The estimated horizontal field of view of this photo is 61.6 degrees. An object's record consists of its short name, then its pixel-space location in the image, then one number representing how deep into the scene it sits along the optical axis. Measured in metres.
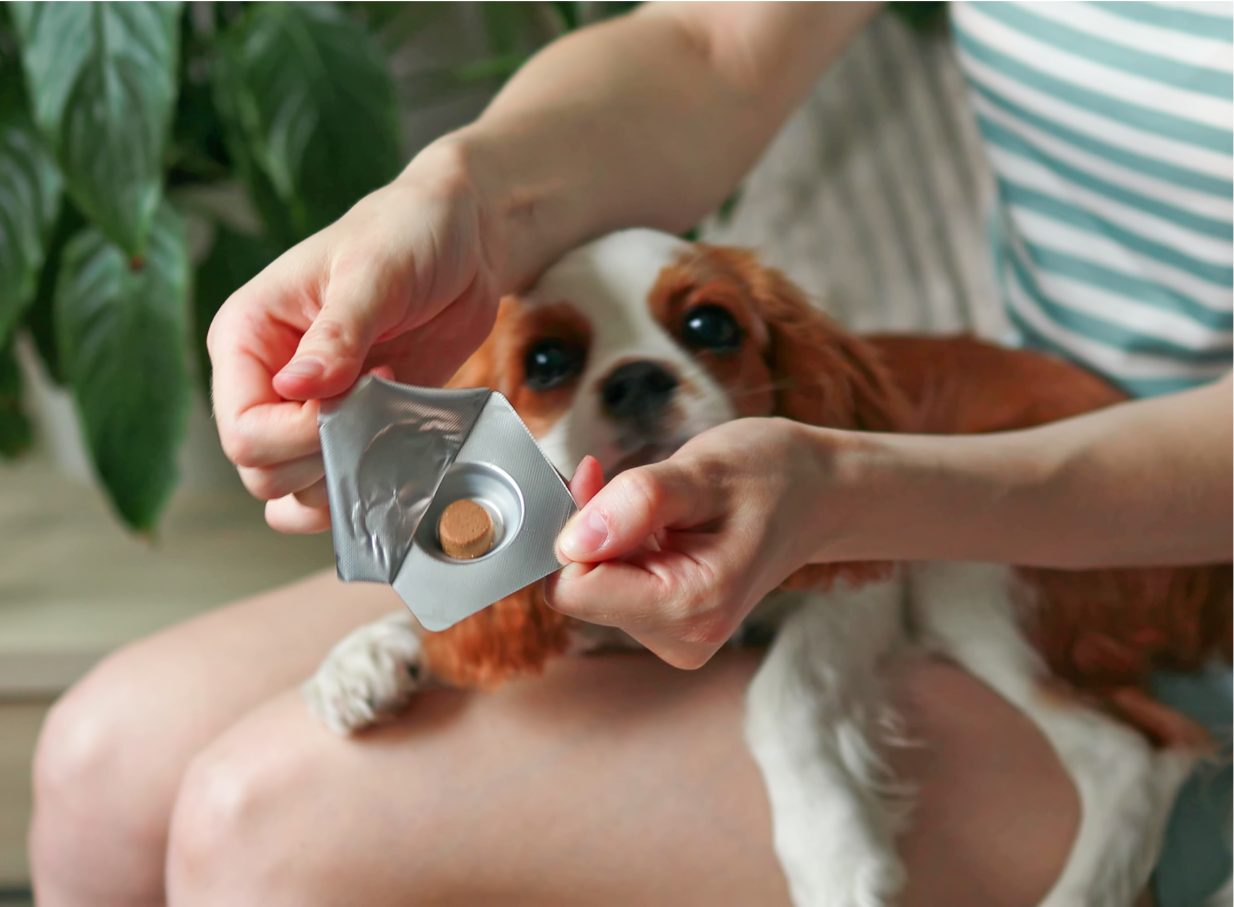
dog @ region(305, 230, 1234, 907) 0.72
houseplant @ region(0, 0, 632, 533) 1.00
